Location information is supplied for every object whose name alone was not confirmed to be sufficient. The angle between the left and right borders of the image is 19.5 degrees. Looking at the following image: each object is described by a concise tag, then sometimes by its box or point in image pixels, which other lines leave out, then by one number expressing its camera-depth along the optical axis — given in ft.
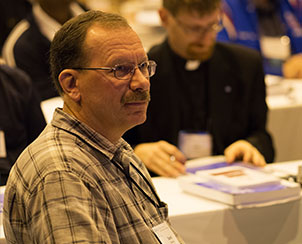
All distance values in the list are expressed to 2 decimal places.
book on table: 9.31
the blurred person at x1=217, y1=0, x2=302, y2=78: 26.02
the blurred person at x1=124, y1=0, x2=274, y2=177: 12.83
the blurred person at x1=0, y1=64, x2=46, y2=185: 11.66
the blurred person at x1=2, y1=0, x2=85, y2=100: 17.28
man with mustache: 5.69
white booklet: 9.46
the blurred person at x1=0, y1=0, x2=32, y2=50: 22.99
